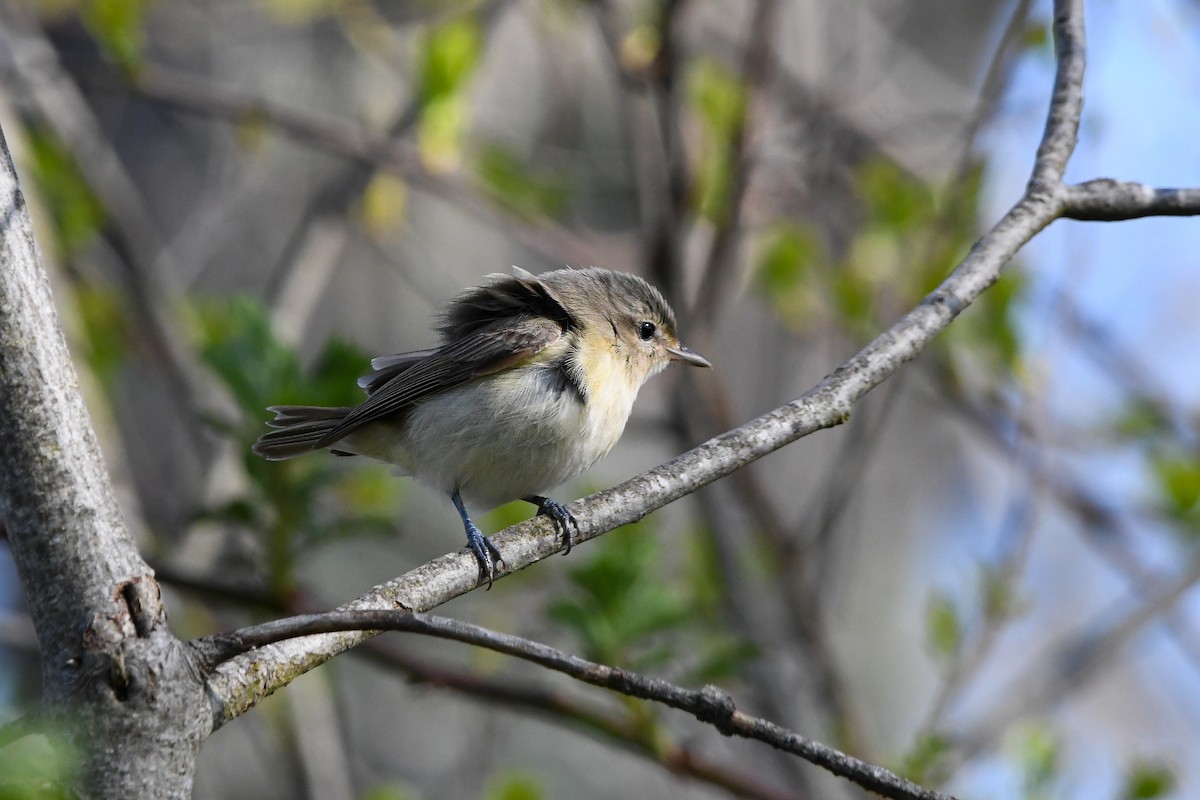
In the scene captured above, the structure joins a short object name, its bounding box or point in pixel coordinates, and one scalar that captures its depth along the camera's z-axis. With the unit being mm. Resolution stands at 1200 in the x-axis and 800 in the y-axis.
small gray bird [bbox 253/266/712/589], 5953
